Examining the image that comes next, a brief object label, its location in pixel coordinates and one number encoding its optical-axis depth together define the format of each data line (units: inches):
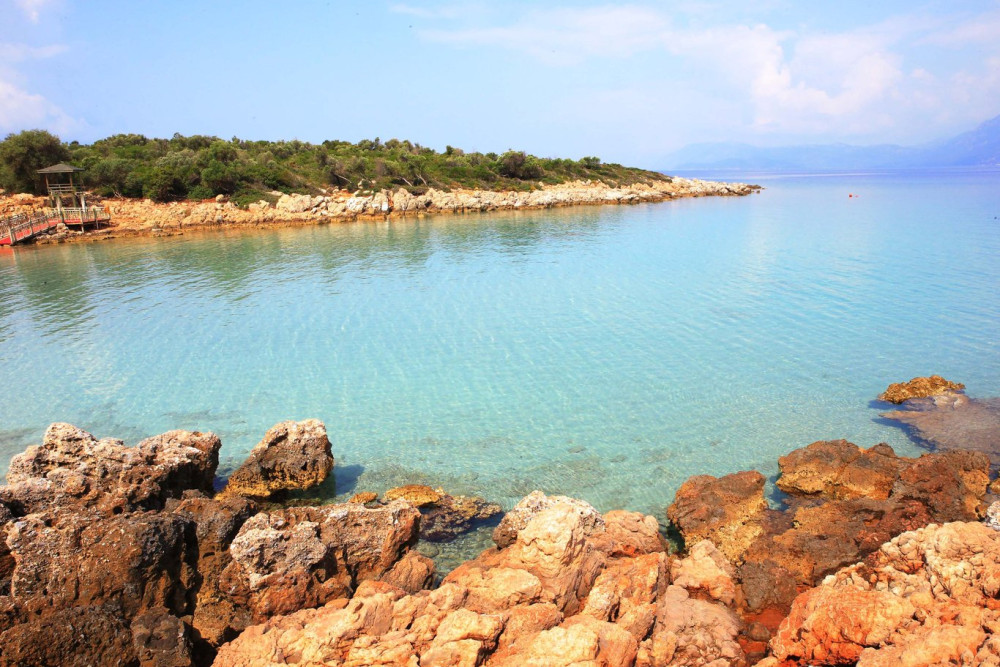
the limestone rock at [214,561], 259.6
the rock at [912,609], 181.3
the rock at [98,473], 309.6
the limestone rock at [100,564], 246.7
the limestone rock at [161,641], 223.5
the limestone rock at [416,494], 380.8
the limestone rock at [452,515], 353.4
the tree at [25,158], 1727.4
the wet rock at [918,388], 513.3
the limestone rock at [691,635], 221.9
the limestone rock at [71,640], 214.2
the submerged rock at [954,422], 431.8
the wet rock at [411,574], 281.3
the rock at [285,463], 399.2
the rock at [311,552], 265.6
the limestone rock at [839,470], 368.2
